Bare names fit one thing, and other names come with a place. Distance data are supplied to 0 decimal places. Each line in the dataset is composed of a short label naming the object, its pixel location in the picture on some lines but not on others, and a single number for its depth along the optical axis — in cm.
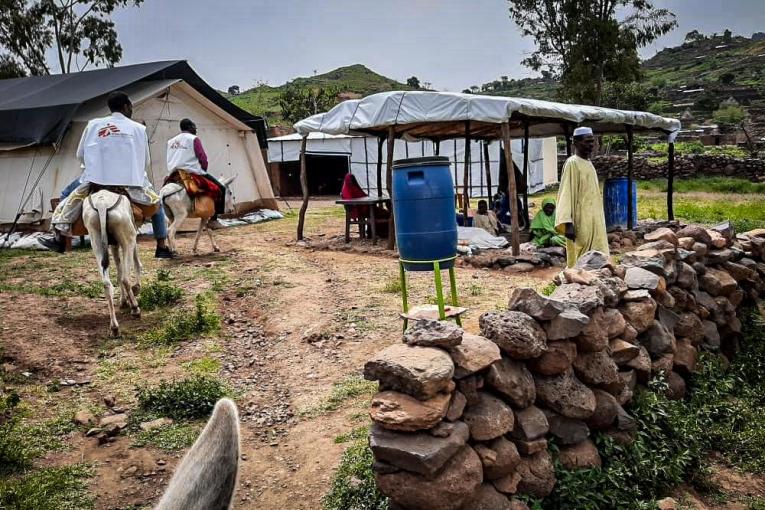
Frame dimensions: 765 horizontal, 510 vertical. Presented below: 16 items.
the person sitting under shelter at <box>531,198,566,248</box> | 967
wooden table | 1031
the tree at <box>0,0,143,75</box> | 2786
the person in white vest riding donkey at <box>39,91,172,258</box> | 589
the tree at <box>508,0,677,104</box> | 2627
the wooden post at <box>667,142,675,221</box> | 1240
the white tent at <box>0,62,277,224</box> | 1162
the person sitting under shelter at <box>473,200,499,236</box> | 1090
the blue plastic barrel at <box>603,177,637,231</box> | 1138
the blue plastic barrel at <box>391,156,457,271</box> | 462
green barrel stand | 420
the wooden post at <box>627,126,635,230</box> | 1145
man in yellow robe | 531
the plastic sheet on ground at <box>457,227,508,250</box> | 970
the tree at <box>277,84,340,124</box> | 3525
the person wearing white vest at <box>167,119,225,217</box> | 910
